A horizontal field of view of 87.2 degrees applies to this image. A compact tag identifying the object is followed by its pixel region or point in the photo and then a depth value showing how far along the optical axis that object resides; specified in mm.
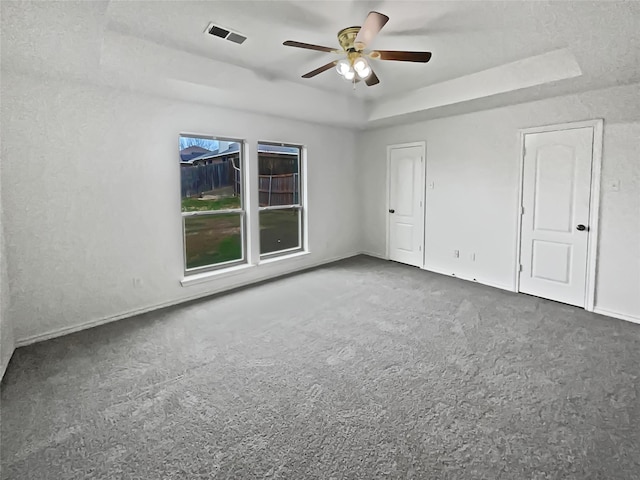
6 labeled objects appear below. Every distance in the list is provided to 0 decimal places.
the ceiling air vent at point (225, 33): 2791
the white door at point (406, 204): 5527
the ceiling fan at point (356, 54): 2545
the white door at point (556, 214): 3787
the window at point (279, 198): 5016
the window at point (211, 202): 4195
